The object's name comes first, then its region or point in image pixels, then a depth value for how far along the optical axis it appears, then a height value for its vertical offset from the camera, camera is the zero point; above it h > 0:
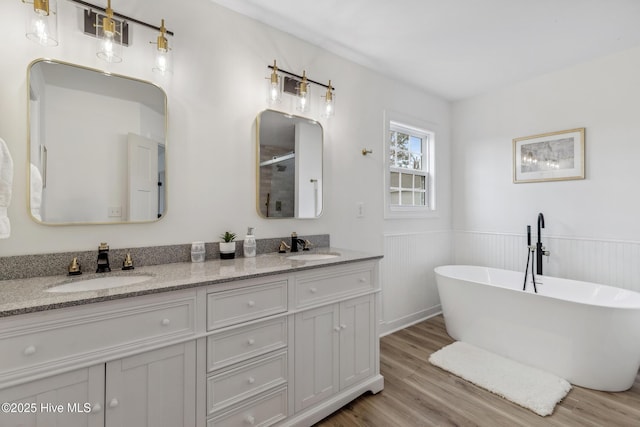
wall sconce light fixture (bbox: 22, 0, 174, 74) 1.35 +0.92
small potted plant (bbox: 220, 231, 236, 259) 1.84 -0.20
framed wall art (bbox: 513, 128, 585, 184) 2.76 +0.57
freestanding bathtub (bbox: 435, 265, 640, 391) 1.94 -0.83
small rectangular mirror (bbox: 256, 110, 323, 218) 2.10 +0.37
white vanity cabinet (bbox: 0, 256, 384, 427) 1.01 -0.60
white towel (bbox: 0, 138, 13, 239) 1.11 +0.11
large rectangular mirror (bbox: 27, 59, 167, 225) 1.41 +0.36
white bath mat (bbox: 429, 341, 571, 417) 1.89 -1.17
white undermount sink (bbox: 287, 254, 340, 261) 2.04 -0.29
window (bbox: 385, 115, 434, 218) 3.07 +0.48
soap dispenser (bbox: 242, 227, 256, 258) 1.92 -0.20
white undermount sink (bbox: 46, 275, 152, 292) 1.29 -0.31
